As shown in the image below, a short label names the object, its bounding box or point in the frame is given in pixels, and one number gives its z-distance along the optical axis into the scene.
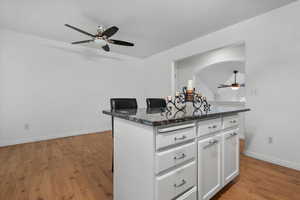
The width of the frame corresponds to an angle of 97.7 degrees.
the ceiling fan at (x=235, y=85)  4.91
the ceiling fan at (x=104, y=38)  2.33
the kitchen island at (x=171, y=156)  0.91
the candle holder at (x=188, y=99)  1.50
